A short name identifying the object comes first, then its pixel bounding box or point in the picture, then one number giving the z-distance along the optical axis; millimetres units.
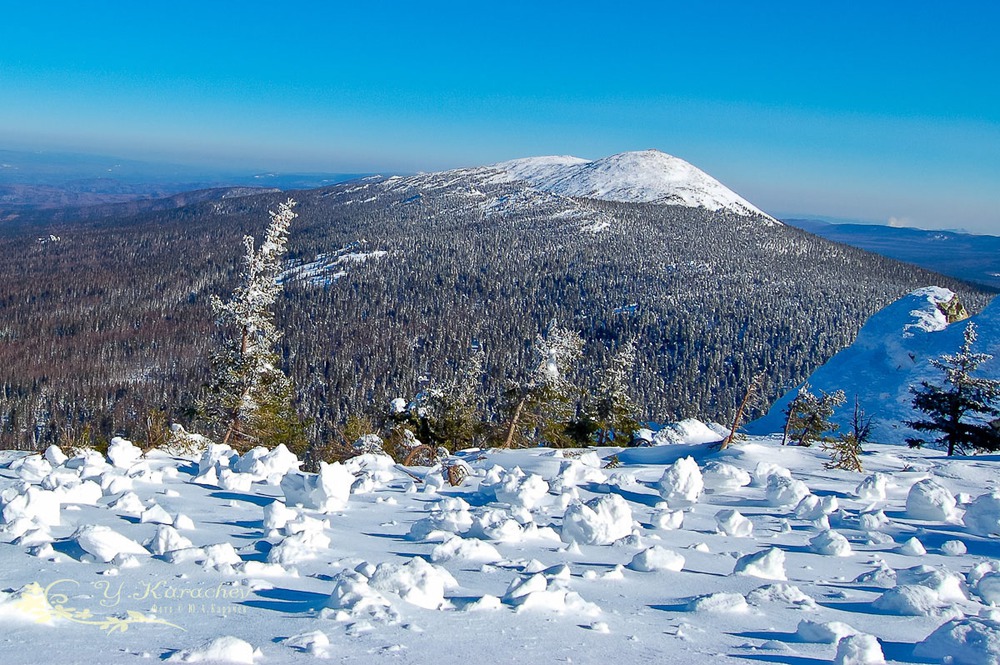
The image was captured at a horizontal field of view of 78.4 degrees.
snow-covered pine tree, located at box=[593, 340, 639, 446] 24016
